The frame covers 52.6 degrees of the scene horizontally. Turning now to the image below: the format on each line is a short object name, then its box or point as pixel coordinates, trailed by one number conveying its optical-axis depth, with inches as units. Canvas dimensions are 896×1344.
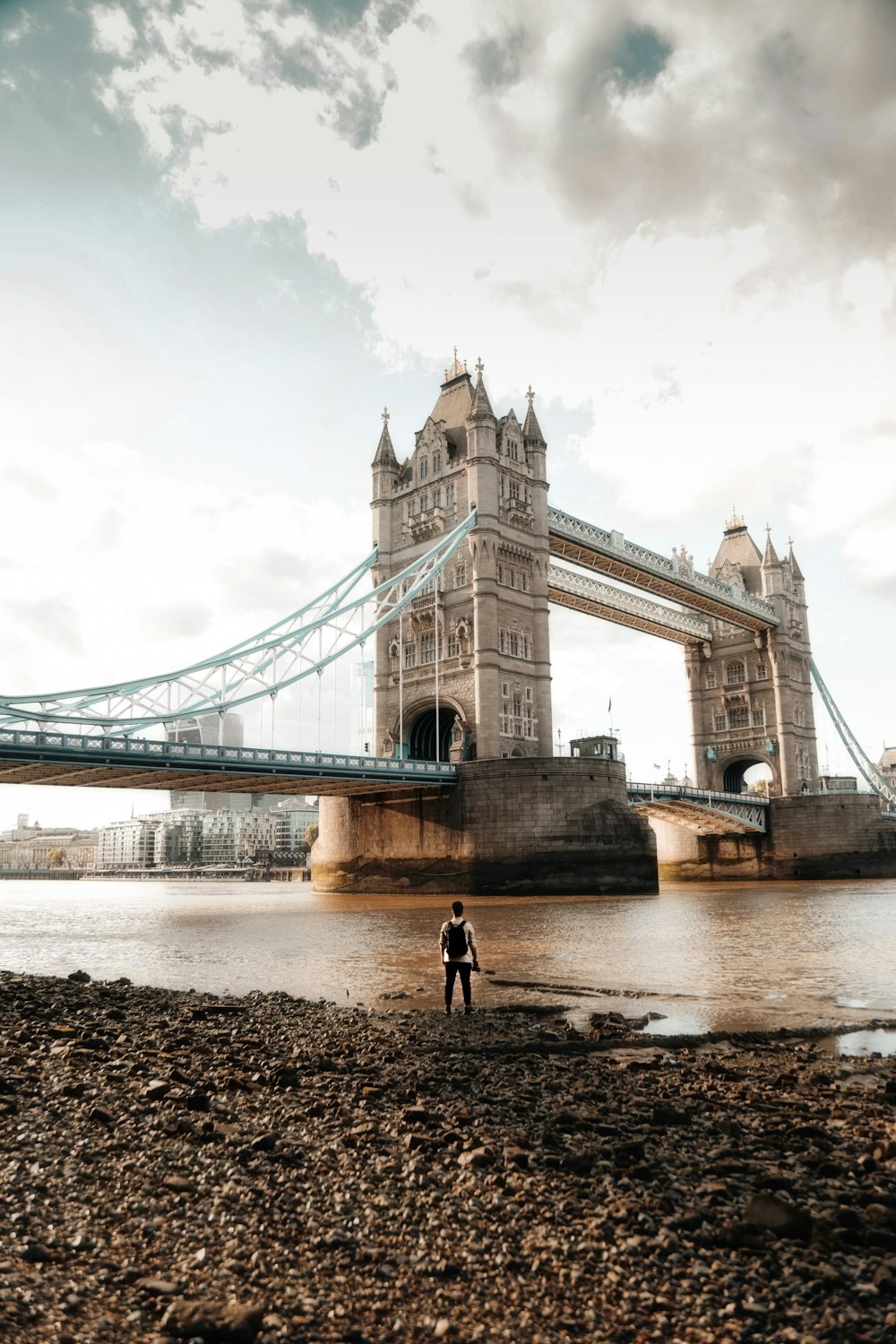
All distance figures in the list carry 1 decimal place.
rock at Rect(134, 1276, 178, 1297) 150.9
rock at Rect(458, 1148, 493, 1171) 205.8
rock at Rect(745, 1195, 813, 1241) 166.2
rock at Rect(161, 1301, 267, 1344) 138.6
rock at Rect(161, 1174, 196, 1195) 194.2
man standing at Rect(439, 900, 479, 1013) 419.8
